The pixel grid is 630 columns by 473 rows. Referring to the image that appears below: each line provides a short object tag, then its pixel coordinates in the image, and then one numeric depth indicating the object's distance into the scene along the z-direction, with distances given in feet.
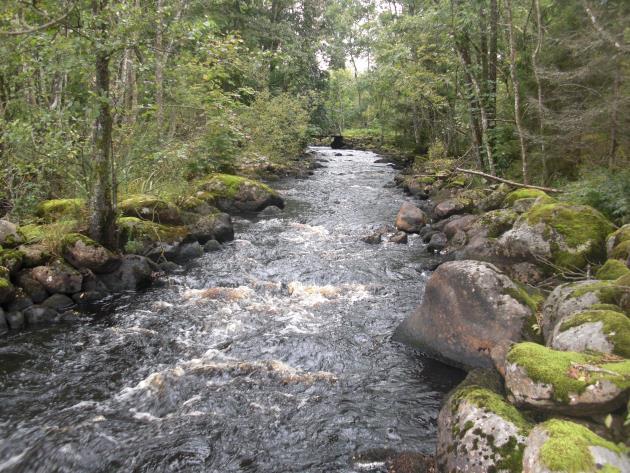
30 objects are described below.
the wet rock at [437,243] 42.36
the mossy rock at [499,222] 36.37
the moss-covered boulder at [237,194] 57.11
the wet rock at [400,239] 45.10
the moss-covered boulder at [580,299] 18.31
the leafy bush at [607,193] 30.96
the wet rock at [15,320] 25.14
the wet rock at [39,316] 25.89
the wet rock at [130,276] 31.22
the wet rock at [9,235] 28.09
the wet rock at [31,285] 26.68
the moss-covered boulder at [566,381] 12.97
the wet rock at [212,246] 41.39
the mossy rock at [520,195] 40.30
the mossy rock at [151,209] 38.91
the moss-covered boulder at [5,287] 24.97
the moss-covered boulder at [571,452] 10.91
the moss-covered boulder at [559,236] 27.35
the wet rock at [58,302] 27.12
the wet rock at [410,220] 49.01
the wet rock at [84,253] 29.53
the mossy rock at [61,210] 33.06
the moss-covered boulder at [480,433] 13.24
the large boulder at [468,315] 21.27
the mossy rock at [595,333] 15.25
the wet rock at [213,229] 42.50
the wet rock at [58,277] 27.48
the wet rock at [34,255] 27.63
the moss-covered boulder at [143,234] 34.86
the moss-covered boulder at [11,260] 26.35
